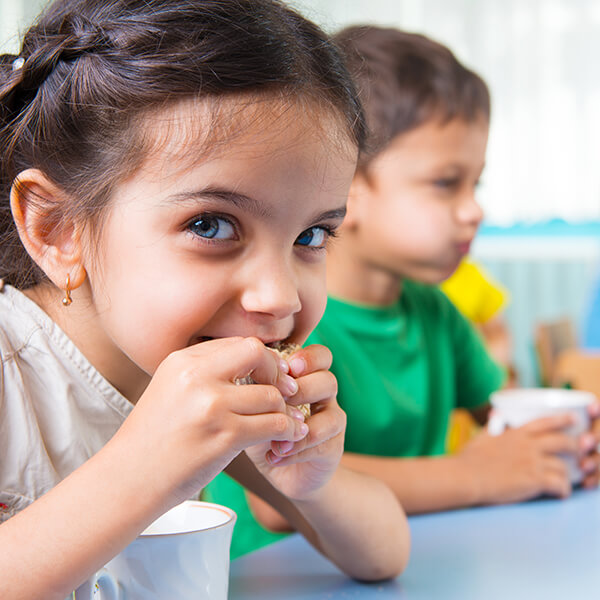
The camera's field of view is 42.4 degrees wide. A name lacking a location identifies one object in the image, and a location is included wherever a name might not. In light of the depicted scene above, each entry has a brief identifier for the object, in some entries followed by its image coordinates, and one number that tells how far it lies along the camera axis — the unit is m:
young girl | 0.49
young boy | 1.14
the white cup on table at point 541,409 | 0.97
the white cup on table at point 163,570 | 0.49
